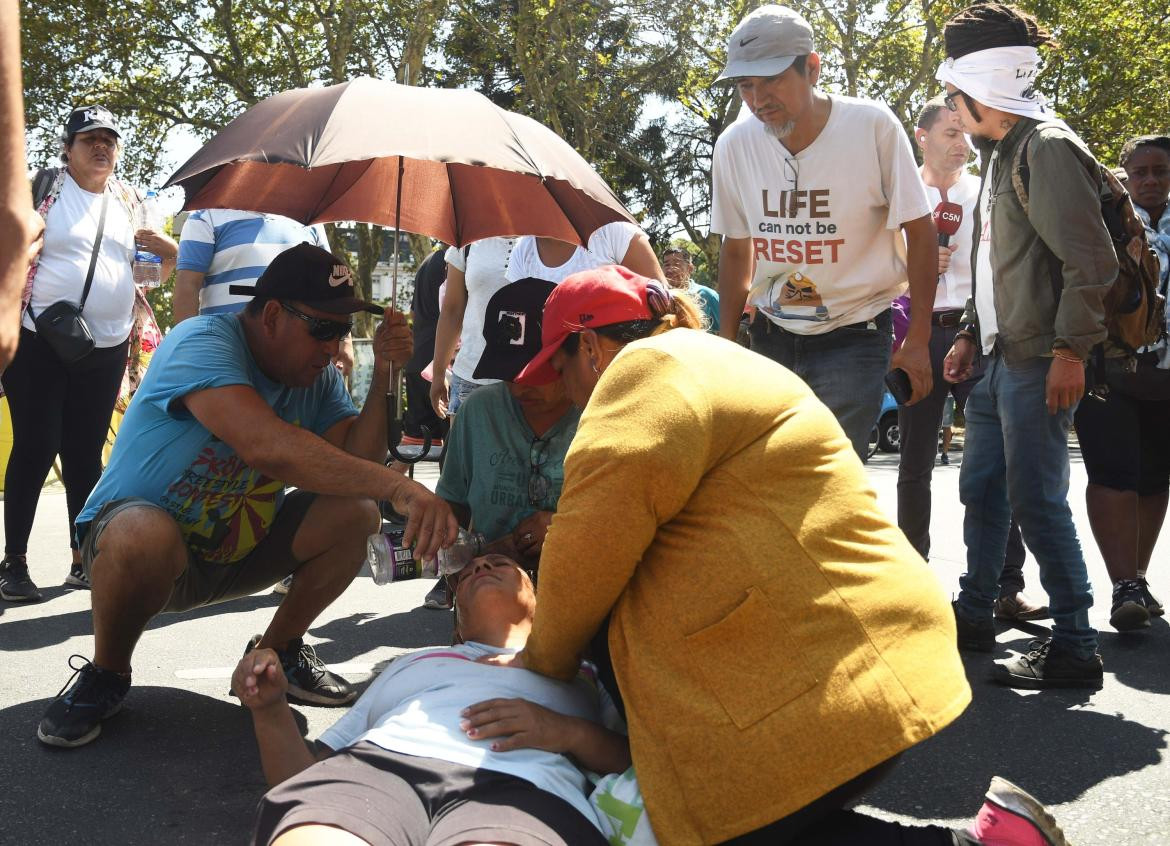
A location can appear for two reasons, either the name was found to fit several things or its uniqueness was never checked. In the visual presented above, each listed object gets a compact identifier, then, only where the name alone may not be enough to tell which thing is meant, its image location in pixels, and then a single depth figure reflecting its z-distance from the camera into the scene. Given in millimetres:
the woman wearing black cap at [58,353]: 5418
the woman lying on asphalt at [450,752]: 2119
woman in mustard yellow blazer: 2066
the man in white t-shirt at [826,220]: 4059
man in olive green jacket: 3818
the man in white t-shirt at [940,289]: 5188
